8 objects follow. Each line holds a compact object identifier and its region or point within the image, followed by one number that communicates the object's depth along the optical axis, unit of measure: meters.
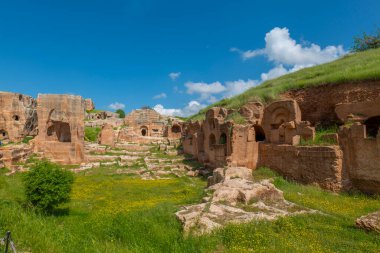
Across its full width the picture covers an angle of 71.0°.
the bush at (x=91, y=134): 27.08
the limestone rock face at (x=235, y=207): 6.43
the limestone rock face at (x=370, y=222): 5.98
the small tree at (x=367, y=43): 33.40
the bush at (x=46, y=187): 8.69
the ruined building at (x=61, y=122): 19.56
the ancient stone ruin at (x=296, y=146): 10.72
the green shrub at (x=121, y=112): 60.67
